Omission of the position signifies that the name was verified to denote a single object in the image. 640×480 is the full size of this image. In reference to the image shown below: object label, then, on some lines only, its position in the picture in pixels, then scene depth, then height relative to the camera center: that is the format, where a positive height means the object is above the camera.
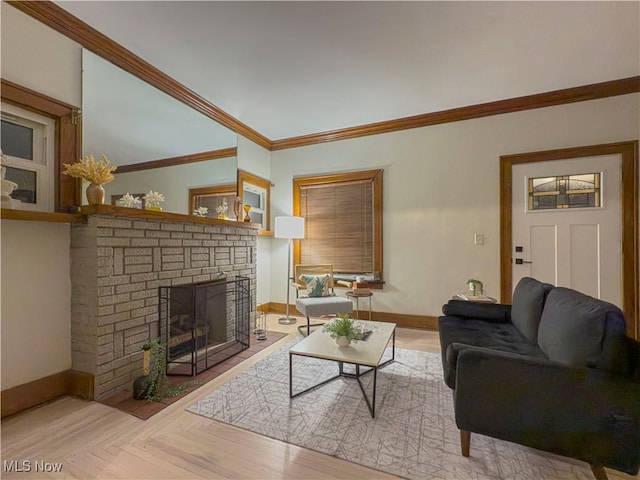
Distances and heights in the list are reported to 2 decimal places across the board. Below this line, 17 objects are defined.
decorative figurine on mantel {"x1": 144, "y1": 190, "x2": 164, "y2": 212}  2.51 +0.38
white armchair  3.34 -0.71
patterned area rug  1.45 -1.17
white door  3.03 +0.16
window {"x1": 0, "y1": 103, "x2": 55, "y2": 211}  1.84 +0.61
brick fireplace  2.05 -0.32
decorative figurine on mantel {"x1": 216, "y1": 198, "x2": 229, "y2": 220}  3.44 +0.40
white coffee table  1.88 -0.79
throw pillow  3.72 -0.59
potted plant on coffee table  2.05 -0.67
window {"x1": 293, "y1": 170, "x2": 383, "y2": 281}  4.03 +0.30
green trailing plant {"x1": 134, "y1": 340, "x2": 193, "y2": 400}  2.06 -1.05
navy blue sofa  1.25 -0.73
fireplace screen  2.55 -0.85
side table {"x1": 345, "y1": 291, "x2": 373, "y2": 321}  3.69 -0.72
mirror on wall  2.23 +1.04
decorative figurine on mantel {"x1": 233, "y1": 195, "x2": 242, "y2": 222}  3.71 +0.45
